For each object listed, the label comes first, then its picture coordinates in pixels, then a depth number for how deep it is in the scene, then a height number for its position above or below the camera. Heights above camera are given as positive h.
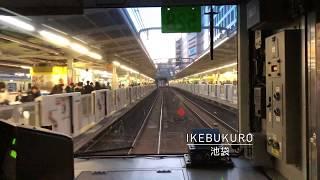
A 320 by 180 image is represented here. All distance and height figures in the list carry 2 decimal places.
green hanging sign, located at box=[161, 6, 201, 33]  4.79 +1.27
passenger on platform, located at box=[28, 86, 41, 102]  6.24 -0.13
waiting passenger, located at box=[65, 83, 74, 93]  8.55 -0.05
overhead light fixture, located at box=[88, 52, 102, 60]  12.77 +1.66
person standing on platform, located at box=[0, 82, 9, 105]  6.00 -0.14
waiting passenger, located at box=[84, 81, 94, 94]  8.86 -0.06
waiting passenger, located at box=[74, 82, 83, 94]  8.87 -0.01
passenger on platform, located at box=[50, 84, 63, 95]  7.73 -0.04
